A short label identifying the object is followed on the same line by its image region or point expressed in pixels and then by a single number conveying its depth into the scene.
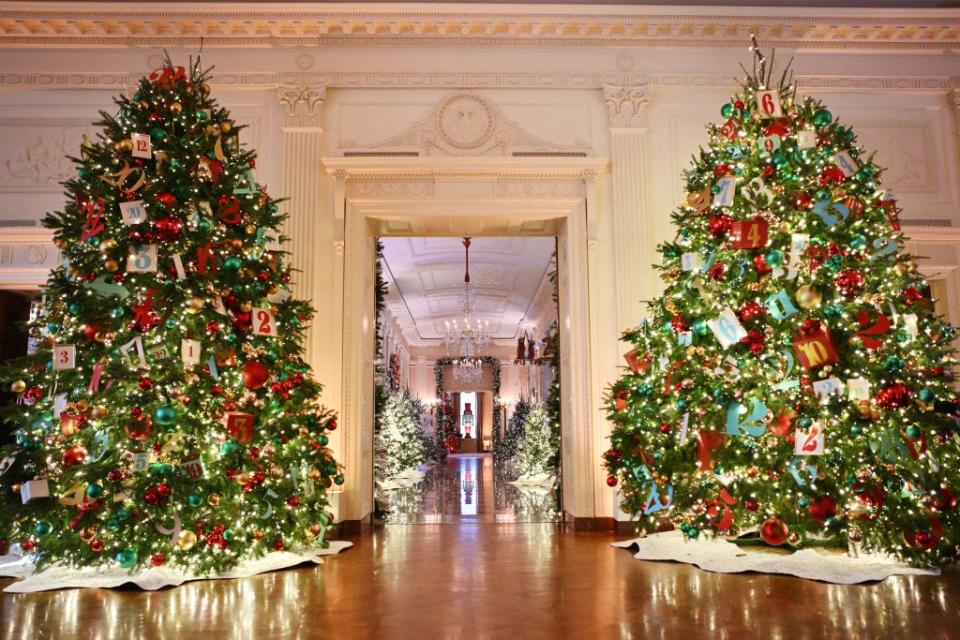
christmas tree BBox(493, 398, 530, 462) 17.05
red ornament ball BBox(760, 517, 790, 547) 4.25
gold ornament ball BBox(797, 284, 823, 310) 4.32
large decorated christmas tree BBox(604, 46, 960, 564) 4.11
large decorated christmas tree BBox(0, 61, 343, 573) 3.97
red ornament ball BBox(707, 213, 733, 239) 4.68
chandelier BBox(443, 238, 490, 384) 21.56
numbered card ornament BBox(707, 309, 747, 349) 4.39
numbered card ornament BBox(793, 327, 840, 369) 4.14
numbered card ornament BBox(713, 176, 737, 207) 4.71
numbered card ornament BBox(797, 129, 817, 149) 4.66
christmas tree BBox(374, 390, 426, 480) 13.60
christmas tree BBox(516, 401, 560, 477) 12.23
